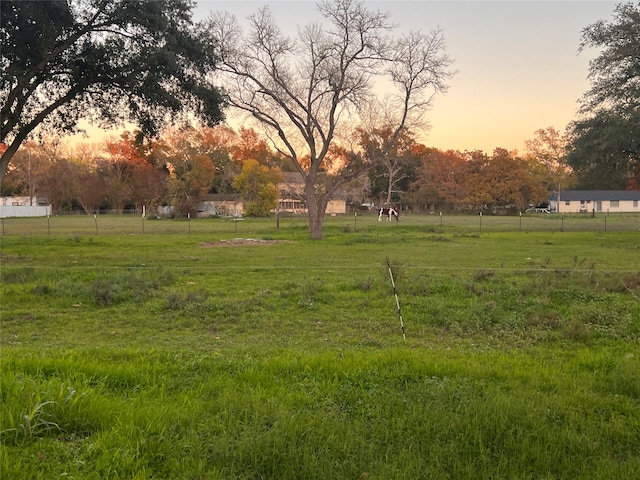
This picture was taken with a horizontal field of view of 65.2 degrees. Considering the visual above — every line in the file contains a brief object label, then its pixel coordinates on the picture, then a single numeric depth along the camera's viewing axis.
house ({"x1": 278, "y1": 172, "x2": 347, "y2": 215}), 76.11
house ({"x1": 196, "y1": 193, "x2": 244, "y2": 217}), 66.50
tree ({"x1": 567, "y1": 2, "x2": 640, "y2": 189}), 22.95
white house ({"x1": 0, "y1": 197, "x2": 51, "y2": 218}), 63.91
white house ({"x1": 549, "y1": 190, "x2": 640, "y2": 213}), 91.88
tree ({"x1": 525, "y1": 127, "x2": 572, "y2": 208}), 86.00
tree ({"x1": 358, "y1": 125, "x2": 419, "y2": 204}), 74.39
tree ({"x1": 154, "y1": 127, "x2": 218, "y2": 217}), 58.22
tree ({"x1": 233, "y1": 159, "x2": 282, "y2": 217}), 61.31
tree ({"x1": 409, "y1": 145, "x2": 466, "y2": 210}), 73.25
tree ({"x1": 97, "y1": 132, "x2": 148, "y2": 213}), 70.12
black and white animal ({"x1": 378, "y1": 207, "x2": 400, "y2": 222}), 50.64
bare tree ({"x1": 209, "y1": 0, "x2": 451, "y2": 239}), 27.19
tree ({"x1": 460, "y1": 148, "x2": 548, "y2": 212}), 68.06
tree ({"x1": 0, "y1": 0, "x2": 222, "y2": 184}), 13.95
